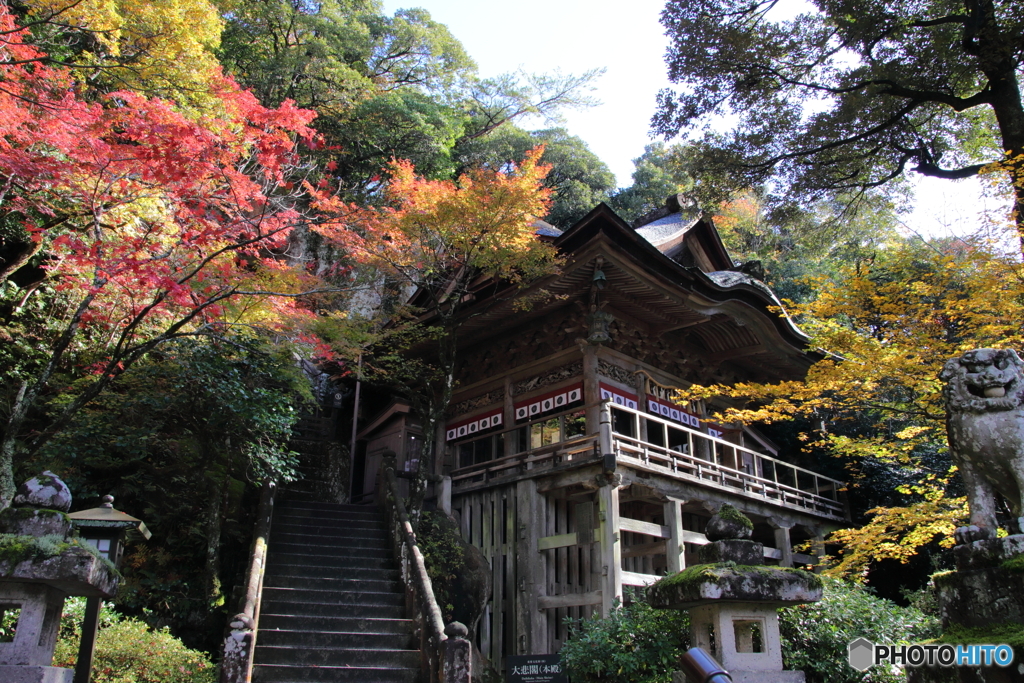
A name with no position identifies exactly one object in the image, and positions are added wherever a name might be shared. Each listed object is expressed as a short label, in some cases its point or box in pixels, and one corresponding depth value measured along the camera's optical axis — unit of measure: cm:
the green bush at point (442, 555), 1015
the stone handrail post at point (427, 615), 716
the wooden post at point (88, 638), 643
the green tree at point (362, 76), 2159
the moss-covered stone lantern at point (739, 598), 458
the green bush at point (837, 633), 623
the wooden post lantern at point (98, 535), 647
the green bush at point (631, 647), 632
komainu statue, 431
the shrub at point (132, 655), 756
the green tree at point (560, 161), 2695
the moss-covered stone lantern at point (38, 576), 412
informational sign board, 723
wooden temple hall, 1077
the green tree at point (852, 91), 1004
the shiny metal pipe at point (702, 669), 156
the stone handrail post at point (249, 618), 668
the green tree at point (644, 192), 2967
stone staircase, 769
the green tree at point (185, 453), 966
